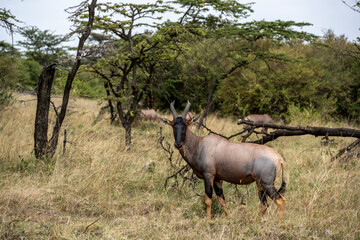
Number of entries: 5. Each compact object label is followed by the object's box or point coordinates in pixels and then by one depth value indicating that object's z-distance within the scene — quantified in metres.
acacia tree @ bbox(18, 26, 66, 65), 82.87
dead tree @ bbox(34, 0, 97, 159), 14.58
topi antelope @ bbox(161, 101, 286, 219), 9.63
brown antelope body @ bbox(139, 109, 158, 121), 33.21
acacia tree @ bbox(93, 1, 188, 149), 19.08
